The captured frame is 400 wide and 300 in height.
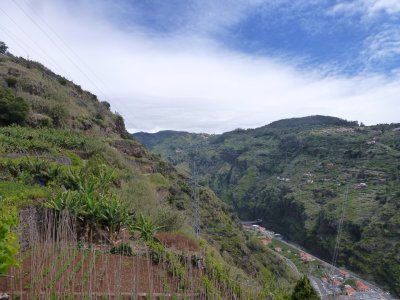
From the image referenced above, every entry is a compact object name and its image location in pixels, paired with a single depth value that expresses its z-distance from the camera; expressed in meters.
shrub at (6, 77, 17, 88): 32.16
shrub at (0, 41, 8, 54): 54.98
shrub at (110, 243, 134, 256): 9.97
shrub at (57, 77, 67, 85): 48.75
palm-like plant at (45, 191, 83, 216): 10.65
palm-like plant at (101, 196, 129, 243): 11.16
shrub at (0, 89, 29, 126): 24.61
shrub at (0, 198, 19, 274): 5.76
